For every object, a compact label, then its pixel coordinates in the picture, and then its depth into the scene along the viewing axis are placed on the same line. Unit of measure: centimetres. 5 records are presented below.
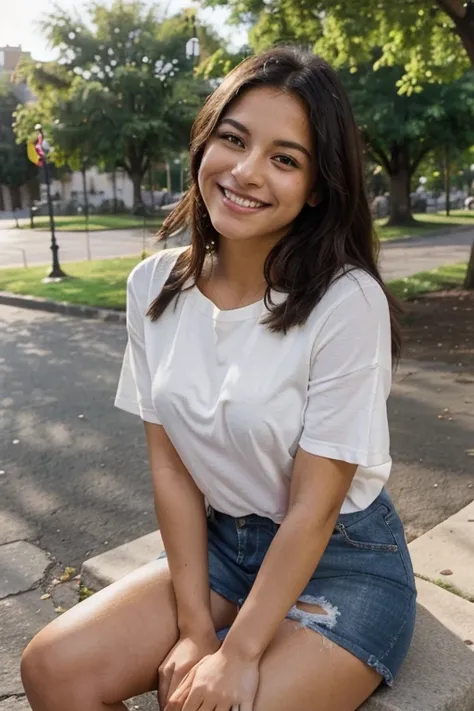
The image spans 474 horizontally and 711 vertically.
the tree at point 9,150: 5225
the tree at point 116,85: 3344
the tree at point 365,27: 853
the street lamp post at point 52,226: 1341
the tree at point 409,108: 2302
